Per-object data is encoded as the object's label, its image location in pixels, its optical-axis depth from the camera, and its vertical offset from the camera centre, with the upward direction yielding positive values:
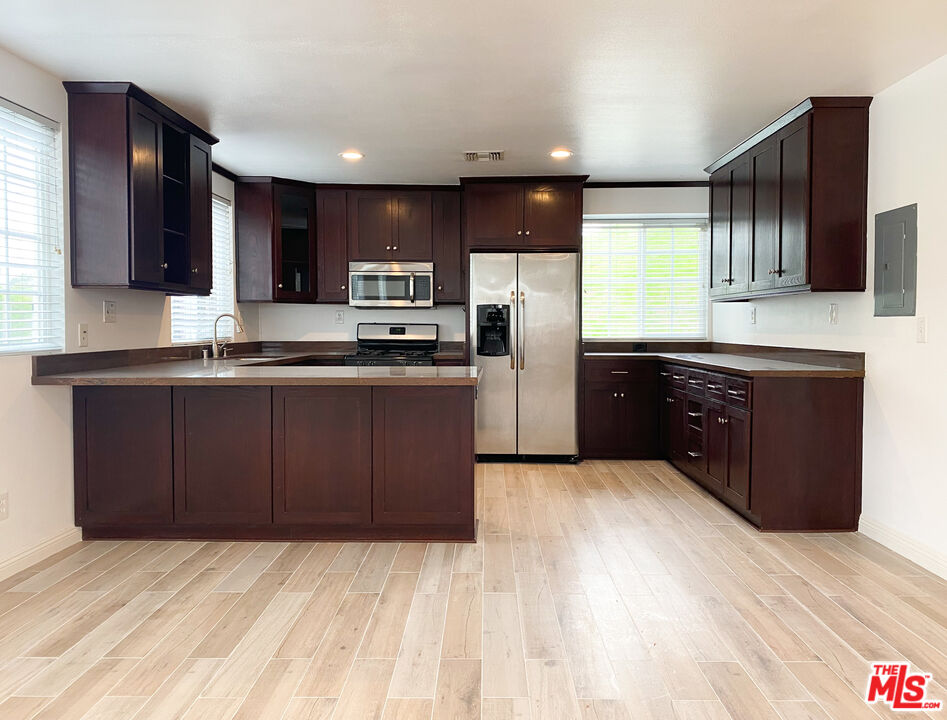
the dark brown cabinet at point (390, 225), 5.91 +0.98
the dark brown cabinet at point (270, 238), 5.61 +0.83
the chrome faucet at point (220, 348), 5.09 -0.11
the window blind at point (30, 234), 3.04 +0.48
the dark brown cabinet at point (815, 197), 3.70 +0.81
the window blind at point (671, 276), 6.05 +0.61
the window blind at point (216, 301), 4.79 +0.25
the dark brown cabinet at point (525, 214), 5.53 +1.01
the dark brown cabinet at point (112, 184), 3.41 +0.78
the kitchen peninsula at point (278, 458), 3.48 -0.66
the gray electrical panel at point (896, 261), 3.32 +0.39
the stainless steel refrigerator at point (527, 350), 5.50 -0.13
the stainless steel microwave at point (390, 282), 5.92 +0.47
